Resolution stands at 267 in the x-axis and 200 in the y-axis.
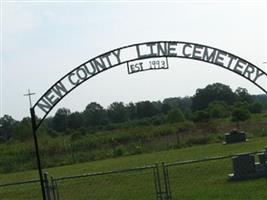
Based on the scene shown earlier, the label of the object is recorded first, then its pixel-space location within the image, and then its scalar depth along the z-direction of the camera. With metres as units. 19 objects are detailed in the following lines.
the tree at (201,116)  77.25
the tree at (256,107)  92.06
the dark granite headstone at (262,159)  18.73
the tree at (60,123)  99.90
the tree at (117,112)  111.31
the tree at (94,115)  102.09
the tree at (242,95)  114.54
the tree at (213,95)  115.69
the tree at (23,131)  75.86
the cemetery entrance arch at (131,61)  11.47
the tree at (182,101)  158.12
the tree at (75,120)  101.08
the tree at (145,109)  112.56
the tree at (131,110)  115.56
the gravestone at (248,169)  19.06
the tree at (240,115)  66.11
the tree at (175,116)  82.26
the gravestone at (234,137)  43.22
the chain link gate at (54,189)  12.38
